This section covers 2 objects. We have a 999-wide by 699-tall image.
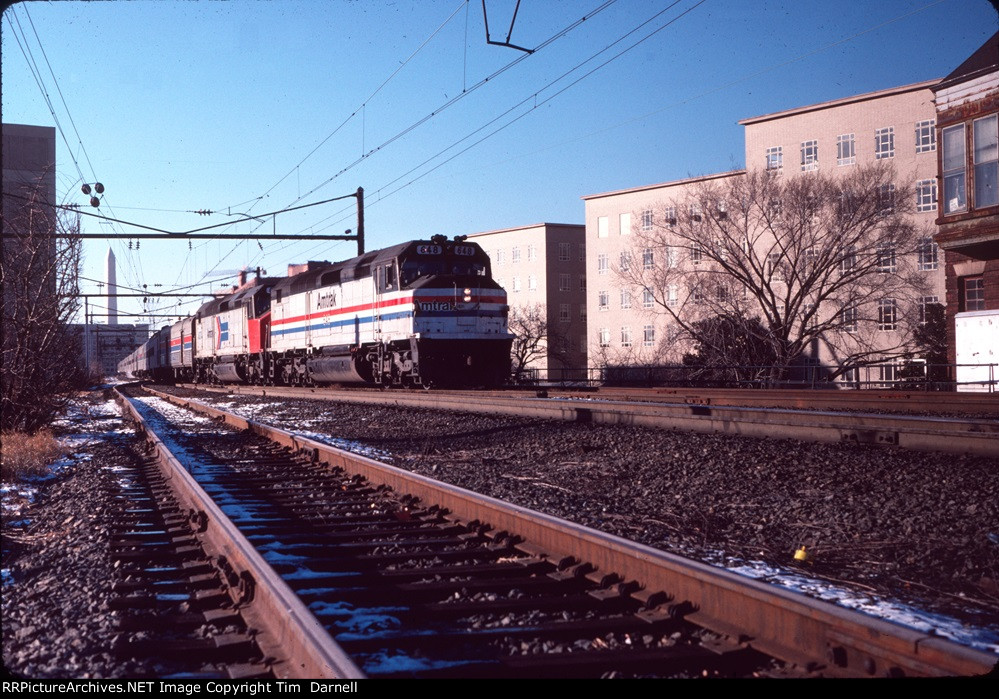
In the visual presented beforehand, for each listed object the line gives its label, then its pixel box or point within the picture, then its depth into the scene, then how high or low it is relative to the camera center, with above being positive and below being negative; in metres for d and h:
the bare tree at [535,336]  56.92 +1.12
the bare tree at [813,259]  36.97 +3.89
